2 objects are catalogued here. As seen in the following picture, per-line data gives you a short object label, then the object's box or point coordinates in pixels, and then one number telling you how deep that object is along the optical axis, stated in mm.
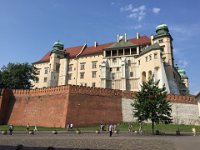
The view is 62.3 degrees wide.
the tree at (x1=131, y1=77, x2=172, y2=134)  20107
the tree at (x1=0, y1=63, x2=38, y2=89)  36946
